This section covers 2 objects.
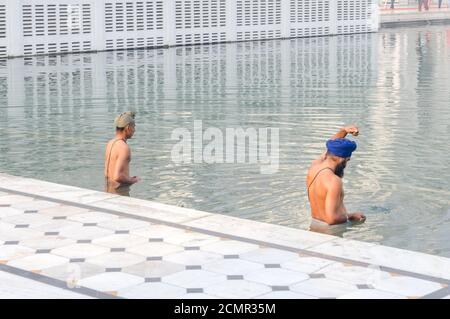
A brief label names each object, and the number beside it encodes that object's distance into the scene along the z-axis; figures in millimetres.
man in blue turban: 8789
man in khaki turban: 10844
